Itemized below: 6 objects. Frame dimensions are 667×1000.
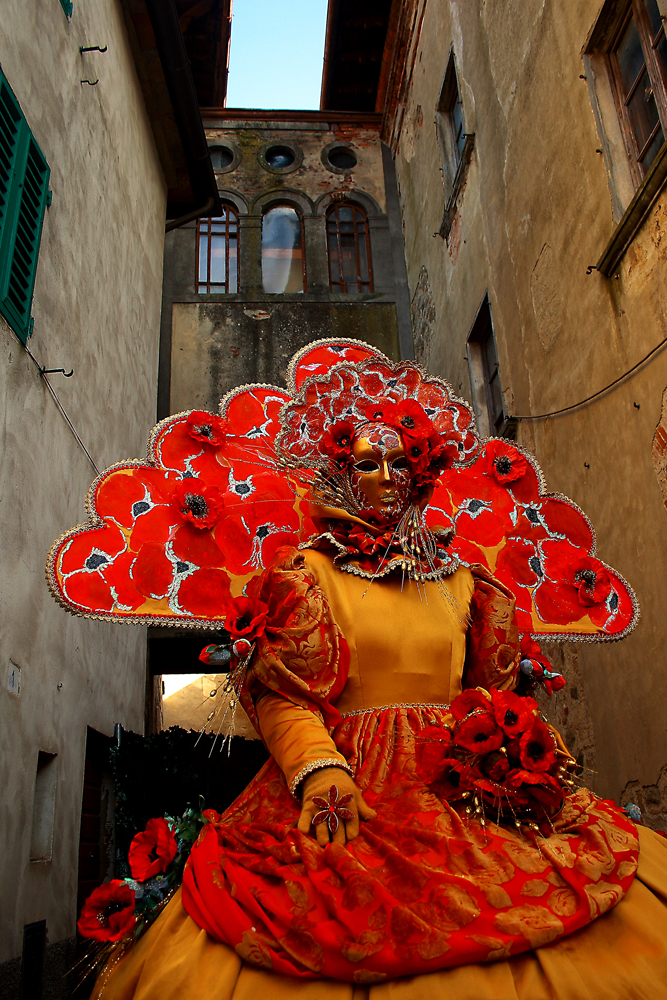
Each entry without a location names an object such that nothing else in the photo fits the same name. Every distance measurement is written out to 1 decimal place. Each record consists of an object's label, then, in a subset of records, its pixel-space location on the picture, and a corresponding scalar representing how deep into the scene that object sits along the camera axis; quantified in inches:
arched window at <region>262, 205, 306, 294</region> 389.4
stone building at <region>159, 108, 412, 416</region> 361.7
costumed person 67.0
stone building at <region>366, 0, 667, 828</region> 157.8
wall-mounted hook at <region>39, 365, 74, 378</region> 161.3
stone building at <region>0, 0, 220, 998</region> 142.3
